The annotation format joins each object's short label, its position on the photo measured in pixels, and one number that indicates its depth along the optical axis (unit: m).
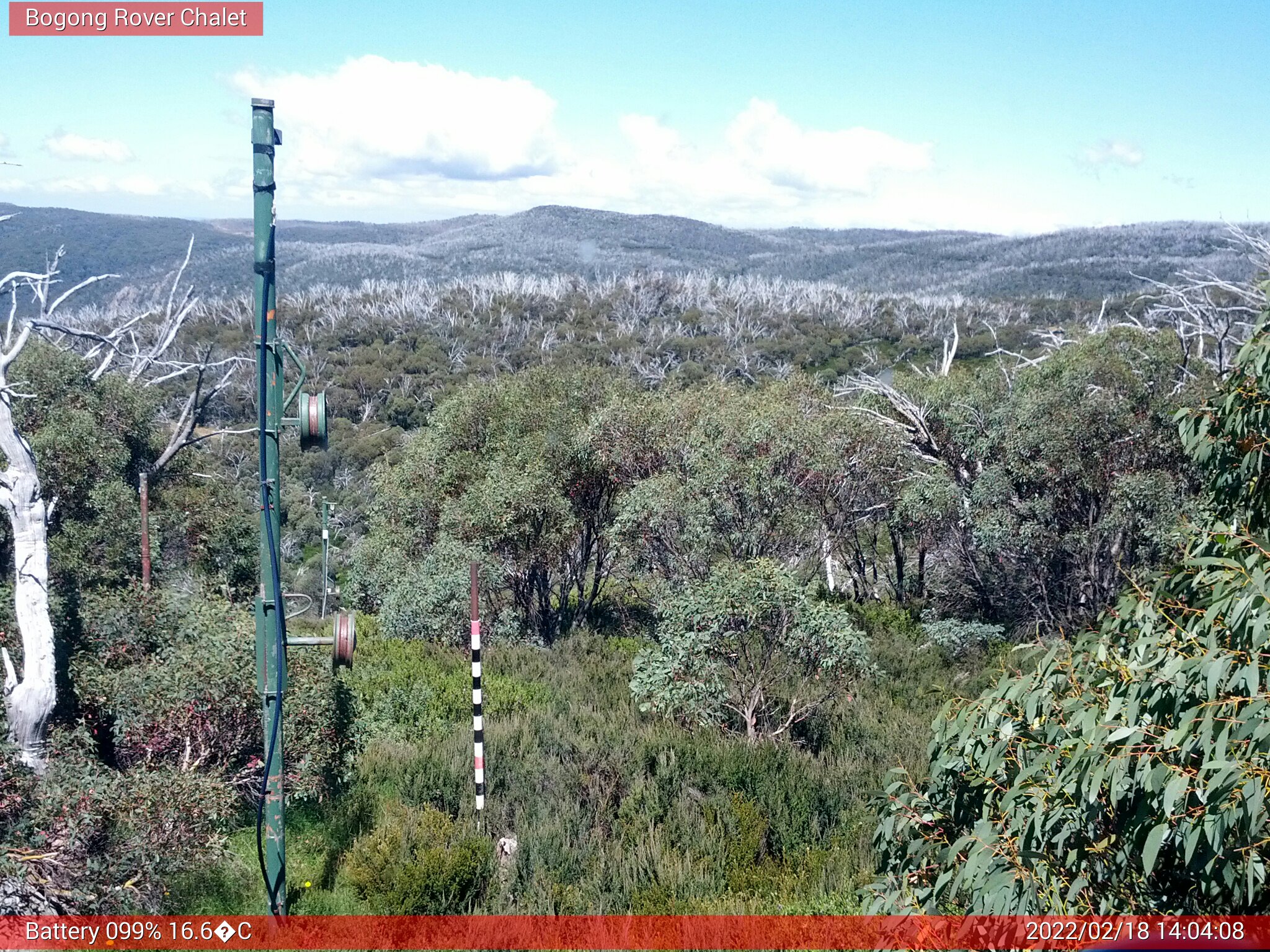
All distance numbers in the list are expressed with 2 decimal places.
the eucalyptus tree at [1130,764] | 2.79
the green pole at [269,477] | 5.01
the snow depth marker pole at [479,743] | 7.32
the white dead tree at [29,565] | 7.14
